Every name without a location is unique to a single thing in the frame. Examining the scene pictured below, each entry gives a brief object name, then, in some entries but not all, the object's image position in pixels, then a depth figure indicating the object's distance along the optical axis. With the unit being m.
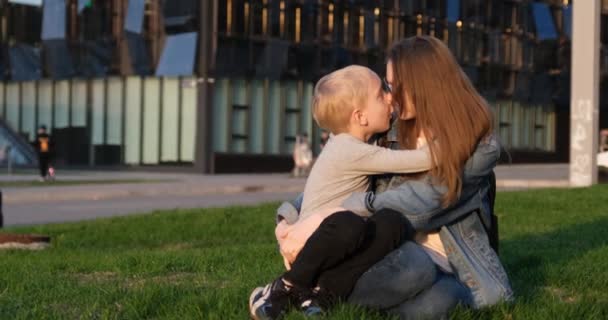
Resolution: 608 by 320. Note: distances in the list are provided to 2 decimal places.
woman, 4.59
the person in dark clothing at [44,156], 31.30
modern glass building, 39.12
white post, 20.20
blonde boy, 4.53
